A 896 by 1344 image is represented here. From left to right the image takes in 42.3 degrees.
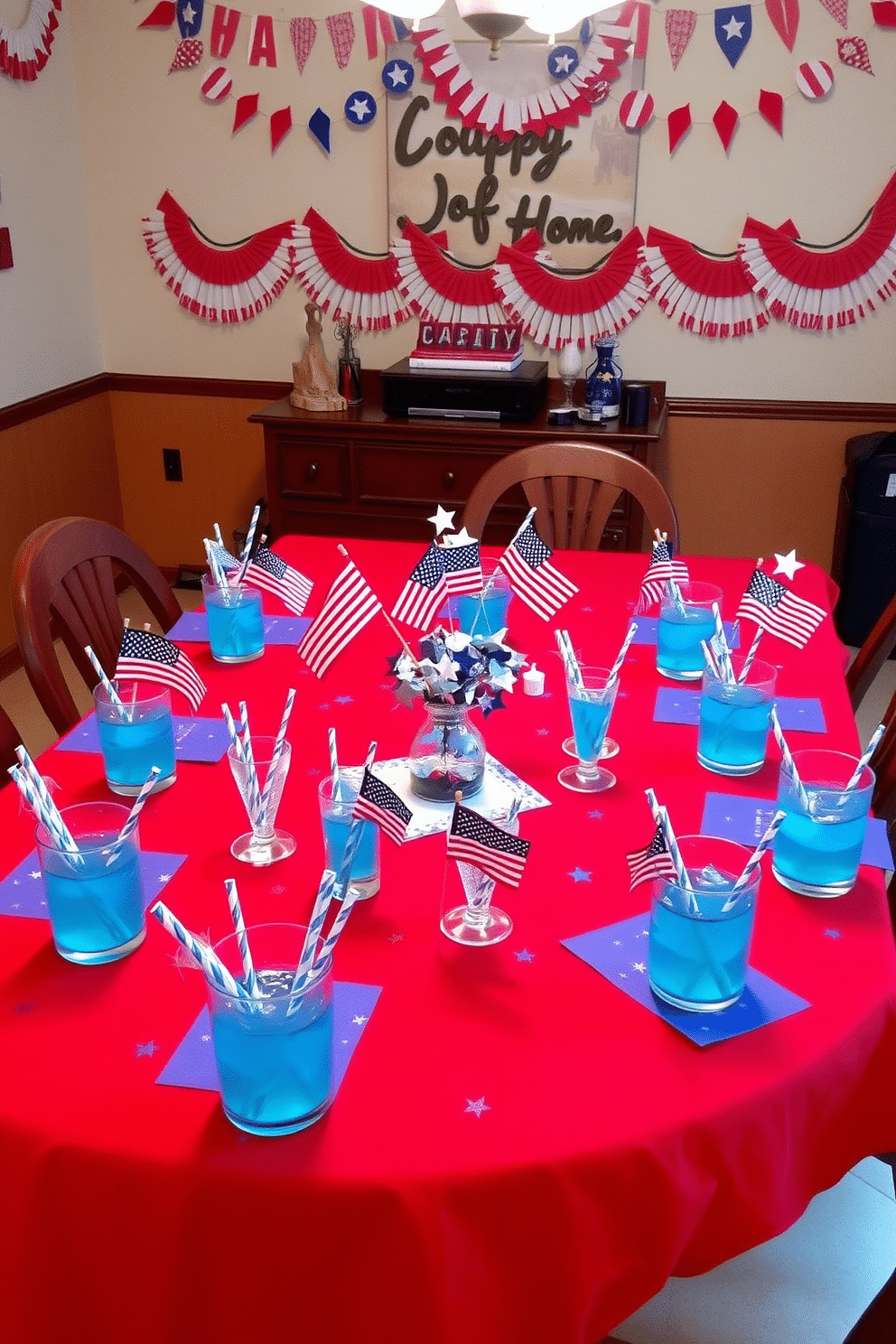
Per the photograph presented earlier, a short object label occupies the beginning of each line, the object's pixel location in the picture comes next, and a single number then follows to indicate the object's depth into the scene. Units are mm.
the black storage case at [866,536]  3396
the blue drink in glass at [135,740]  1402
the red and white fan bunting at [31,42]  3305
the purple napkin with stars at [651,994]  1039
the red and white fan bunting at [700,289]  3500
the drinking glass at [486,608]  1862
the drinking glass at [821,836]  1218
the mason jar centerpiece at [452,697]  1354
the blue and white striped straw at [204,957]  902
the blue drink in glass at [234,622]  1768
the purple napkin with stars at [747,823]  1299
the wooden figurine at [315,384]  3420
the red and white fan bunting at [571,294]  3543
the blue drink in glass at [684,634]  1723
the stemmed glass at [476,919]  1142
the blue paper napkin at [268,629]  1888
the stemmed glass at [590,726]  1428
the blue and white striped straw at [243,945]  946
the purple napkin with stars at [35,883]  1195
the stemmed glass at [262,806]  1284
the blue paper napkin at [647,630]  1894
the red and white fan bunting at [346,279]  3662
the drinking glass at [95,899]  1091
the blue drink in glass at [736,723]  1456
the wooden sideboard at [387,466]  3266
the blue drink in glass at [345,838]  1198
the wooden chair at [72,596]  1703
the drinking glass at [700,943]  1038
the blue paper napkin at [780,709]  1601
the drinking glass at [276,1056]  908
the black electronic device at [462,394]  3285
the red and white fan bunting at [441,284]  3609
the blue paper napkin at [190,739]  1504
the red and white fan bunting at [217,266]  3723
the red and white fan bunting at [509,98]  3322
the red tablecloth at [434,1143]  888
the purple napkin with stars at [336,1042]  977
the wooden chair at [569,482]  2402
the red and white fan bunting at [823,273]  3408
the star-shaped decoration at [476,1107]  946
